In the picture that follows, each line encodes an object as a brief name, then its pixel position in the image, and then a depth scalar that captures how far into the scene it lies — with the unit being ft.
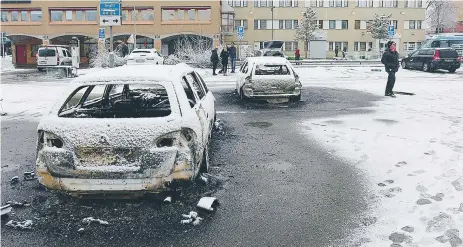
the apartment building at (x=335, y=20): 223.30
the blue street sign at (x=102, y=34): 85.53
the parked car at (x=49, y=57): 111.75
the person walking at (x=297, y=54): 156.66
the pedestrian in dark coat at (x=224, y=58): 89.25
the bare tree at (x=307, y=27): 206.69
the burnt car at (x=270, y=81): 46.06
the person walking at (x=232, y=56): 96.37
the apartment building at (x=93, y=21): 178.29
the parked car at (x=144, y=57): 105.19
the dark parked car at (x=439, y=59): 90.43
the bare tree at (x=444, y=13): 306.96
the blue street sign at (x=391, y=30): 114.42
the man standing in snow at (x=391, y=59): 49.44
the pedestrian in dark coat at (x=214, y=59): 90.43
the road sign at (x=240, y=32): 119.67
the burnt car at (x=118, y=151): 17.03
